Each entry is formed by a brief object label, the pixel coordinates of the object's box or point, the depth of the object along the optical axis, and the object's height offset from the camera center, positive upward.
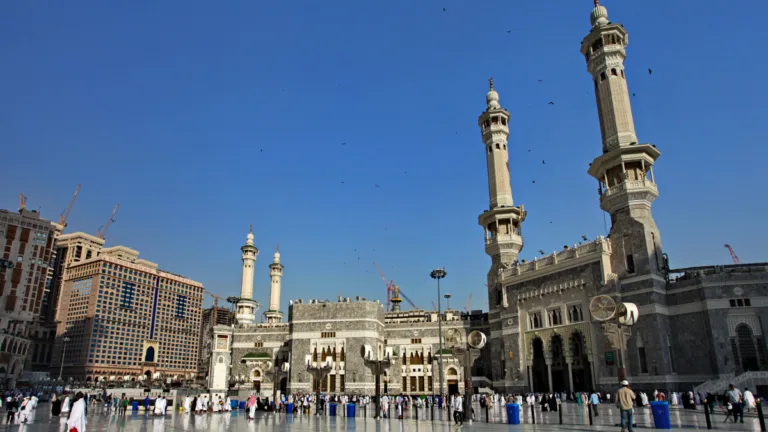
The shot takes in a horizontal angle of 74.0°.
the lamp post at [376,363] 24.17 +0.36
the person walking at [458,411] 19.14 -1.49
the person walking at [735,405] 16.03 -1.14
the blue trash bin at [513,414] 17.98 -1.50
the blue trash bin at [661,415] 14.30 -1.29
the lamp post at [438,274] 29.37 +5.38
